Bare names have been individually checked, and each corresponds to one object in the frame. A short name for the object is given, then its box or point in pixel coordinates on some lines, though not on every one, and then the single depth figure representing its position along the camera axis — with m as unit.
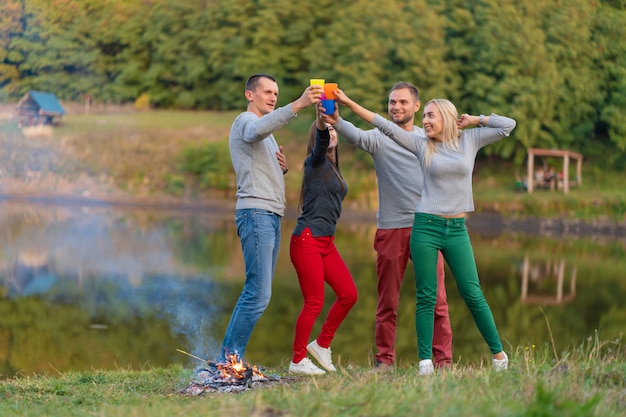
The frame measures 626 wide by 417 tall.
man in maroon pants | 10.02
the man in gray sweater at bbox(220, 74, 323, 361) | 9.28
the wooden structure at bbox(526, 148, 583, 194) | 48.73
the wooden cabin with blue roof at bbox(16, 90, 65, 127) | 63.53
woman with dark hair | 9.93
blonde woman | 9.12
